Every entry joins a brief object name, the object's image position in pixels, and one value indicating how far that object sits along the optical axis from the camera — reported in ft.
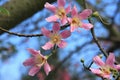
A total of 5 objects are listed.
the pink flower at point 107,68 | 4.74
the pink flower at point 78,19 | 4.87
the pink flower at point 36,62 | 5.01
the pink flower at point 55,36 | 4.95
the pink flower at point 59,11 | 4.85
